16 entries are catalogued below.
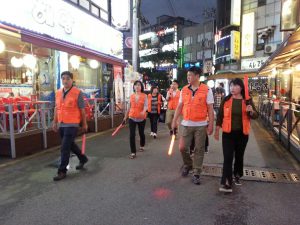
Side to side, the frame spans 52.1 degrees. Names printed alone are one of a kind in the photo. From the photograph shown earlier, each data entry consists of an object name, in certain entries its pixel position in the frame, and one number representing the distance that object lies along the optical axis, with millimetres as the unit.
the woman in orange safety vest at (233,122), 4582
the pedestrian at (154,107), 10023
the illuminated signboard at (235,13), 28625
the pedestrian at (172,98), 9062
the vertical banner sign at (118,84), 14940
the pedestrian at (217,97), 13816
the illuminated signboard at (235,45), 28797
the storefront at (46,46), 9098
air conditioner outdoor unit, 25722
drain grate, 5332
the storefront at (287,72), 7689
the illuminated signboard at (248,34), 28266
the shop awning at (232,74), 26678
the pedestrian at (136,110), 6934
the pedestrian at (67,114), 5394
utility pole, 15344
